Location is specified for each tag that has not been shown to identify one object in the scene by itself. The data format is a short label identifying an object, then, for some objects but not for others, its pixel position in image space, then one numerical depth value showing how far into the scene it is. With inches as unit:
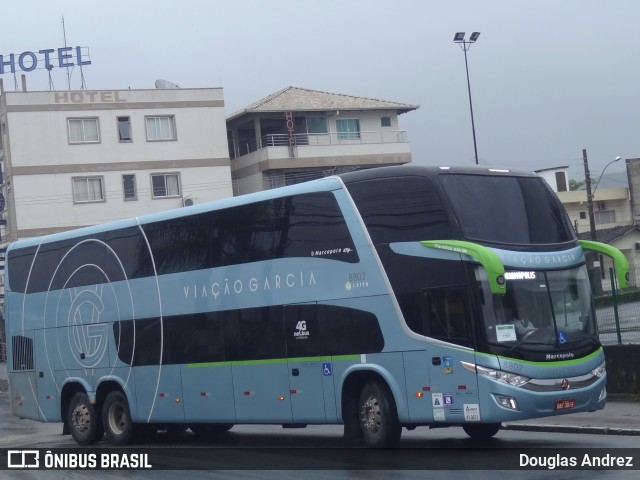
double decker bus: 567.5
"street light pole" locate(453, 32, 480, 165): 1884.8
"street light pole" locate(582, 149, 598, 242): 2135.8
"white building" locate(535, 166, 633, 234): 3127.5
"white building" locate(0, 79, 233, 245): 2210.9
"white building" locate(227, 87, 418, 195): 2375.7
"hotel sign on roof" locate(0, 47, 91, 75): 2363.4
